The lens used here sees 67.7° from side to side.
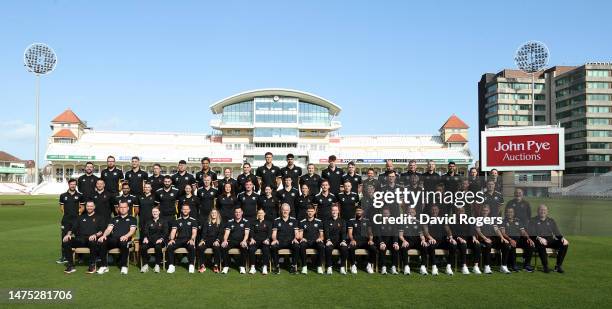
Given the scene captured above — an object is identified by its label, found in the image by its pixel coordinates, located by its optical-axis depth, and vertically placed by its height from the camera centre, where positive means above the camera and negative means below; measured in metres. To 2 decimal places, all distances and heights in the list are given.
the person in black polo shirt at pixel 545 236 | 9.29 -1.63
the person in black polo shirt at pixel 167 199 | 10.18 -0.98
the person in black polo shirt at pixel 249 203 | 9.91 -1.02
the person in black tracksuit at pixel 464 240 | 9.21 -1.68
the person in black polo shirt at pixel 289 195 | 10.16 -0.87
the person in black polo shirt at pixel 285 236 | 9.17 -1.65
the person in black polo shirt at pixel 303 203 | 9.99 -1.02
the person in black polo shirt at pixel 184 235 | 9.23 -1.67
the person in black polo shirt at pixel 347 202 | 9.94 -1.00
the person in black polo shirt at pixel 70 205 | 9.93 -1.10
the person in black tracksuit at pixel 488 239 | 9.30 -1.67
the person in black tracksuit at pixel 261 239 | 9.14 -1.70
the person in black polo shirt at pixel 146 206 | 10.08 -1.13
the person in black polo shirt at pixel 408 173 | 9.89 -0.37
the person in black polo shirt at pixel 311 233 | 9.22 -1.59
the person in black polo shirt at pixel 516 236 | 9.36 -1.63
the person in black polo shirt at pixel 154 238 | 9.20 -1.71
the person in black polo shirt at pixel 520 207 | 9.57 -1.04
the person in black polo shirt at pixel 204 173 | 10.84 -0.43
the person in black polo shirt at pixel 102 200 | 10.21 -1.02
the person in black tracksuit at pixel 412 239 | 9.15 -1.66
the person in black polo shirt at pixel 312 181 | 10.88 -0.59
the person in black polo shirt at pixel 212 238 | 9.21 -1.72
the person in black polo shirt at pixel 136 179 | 11.29 -0.59
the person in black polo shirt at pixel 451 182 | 9.48 -0.51
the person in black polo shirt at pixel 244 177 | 10.92 -0.51
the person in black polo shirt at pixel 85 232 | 9.20 -1.61
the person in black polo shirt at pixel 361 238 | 9.23 -1.68
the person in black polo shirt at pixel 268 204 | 9.91 -1.04
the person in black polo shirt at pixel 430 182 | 9.48 -0.52
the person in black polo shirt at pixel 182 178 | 11.02 -0.55
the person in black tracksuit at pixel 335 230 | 9.38 -1.52
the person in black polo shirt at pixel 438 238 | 9.16 -1.63
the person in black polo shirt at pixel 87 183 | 10.62 -0.66
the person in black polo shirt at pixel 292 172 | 11.19 -0.39
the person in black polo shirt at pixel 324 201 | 9.78 -0.98
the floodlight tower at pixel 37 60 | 62.44 +13.15
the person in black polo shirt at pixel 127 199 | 10.17 -0.99
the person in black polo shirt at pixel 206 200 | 10.38 -1.01
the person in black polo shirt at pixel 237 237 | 9.20 -1.68
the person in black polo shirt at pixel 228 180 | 10.50 -0.57
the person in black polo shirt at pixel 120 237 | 9.09 -1.66
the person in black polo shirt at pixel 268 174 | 11.24 -0.45
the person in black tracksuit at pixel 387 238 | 9.17 -1.64
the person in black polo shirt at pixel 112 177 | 11.09 -0.54
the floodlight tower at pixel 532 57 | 58.66 +13.15
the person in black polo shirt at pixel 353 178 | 10.62 -0.51
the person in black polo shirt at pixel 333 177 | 11.01 -0.49
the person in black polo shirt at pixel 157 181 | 10.93 -0.62
